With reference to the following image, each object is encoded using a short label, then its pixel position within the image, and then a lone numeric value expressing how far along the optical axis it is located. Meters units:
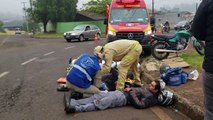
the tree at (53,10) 60.73
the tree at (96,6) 66.06
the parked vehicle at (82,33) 31.50
